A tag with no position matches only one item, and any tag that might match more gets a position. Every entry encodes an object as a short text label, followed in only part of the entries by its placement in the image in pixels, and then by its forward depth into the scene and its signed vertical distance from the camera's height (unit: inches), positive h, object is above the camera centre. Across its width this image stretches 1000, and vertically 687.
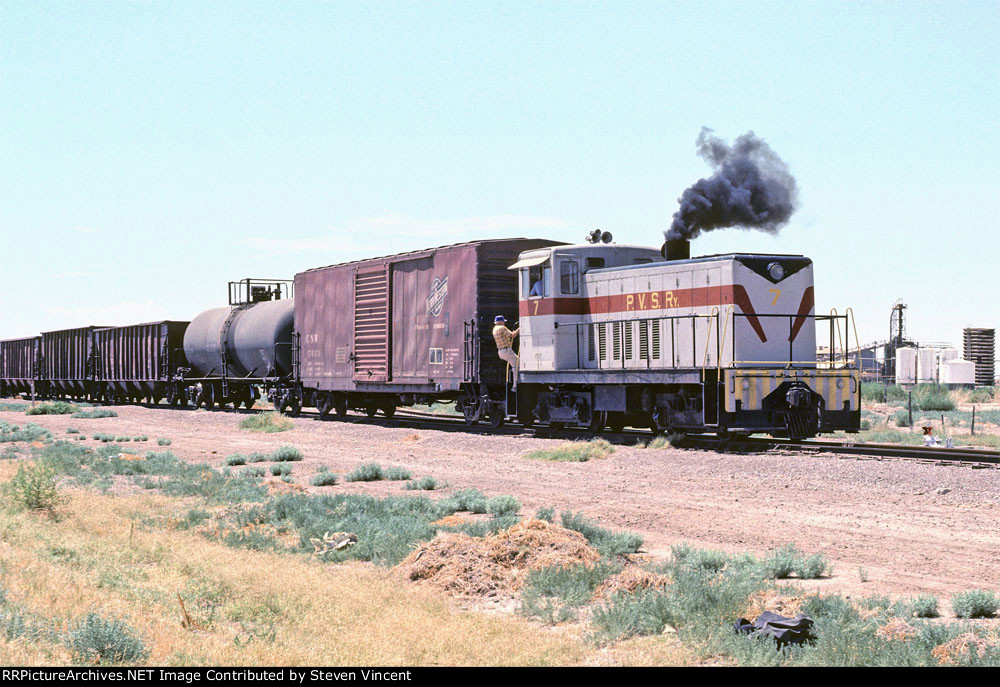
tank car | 1314.0 +24.2
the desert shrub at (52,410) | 1583.4 -59.9
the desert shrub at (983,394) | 2119.8 -77.0
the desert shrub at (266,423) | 1109.7 -60.8
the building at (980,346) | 3065.9 +42.2
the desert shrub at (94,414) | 1462.8 -62.7
